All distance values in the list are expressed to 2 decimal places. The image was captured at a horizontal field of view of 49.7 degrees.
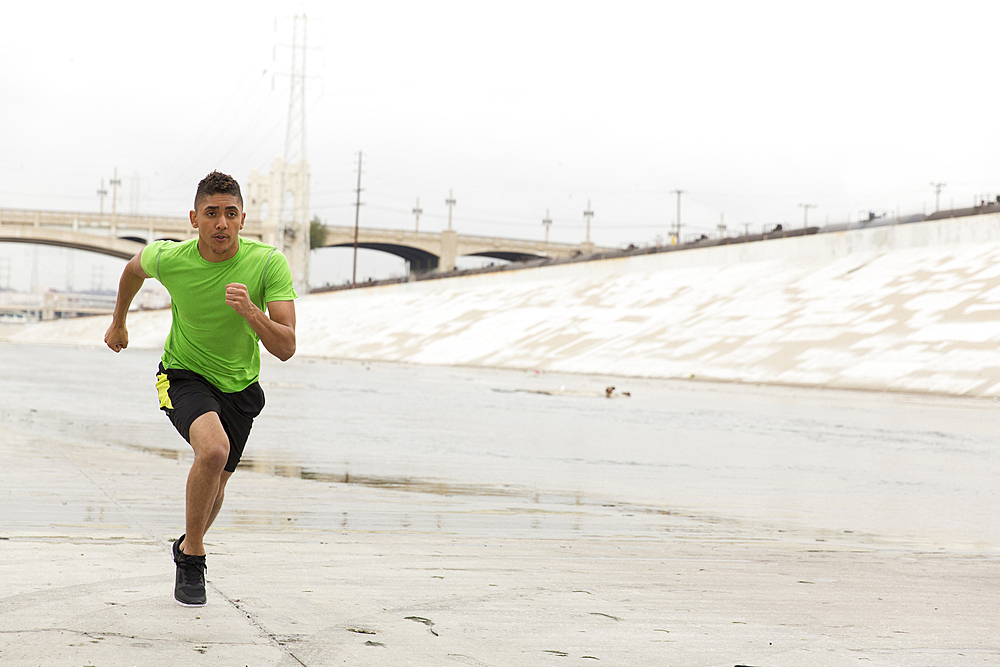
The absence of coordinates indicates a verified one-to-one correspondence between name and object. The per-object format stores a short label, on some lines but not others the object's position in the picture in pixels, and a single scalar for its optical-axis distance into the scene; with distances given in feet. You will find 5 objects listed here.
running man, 15.39
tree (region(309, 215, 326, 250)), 421.59
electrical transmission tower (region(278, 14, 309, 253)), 270.67
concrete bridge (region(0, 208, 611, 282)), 362.53
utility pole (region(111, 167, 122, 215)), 595.88
